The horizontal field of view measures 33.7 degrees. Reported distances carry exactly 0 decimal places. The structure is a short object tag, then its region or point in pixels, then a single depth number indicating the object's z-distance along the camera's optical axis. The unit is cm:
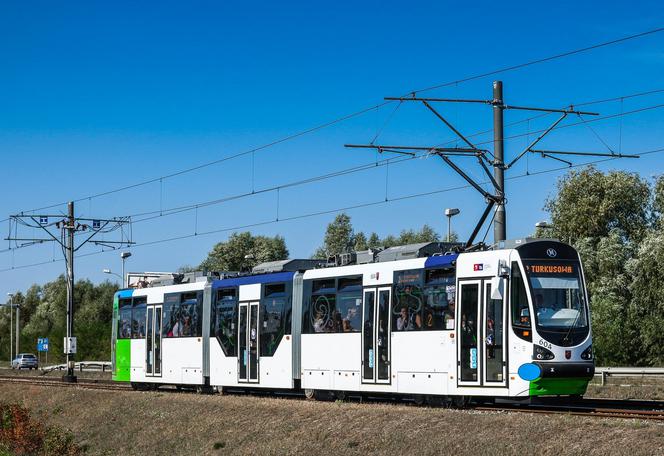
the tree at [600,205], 7512
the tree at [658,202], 7212
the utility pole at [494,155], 2808
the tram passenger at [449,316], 2505
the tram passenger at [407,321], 2620
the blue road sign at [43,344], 8338
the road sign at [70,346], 5422
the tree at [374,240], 12454
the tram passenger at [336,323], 2912
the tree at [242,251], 12656
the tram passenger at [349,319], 2862
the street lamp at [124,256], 8078
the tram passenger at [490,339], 2383
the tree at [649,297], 6275
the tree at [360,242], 12454
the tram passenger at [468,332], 2434
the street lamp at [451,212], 4984
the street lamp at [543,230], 7474
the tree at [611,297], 6084
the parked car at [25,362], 9375
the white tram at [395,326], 2344
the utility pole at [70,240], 5438
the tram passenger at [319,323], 3000
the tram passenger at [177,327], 3779
